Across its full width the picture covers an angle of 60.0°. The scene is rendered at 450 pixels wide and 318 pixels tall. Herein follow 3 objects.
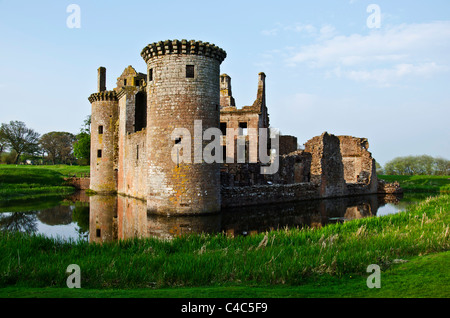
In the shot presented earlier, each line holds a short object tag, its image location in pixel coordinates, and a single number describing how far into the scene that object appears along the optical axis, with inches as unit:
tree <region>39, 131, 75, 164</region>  3122.5
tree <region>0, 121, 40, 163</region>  2522.1
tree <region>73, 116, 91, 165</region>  2004.2
